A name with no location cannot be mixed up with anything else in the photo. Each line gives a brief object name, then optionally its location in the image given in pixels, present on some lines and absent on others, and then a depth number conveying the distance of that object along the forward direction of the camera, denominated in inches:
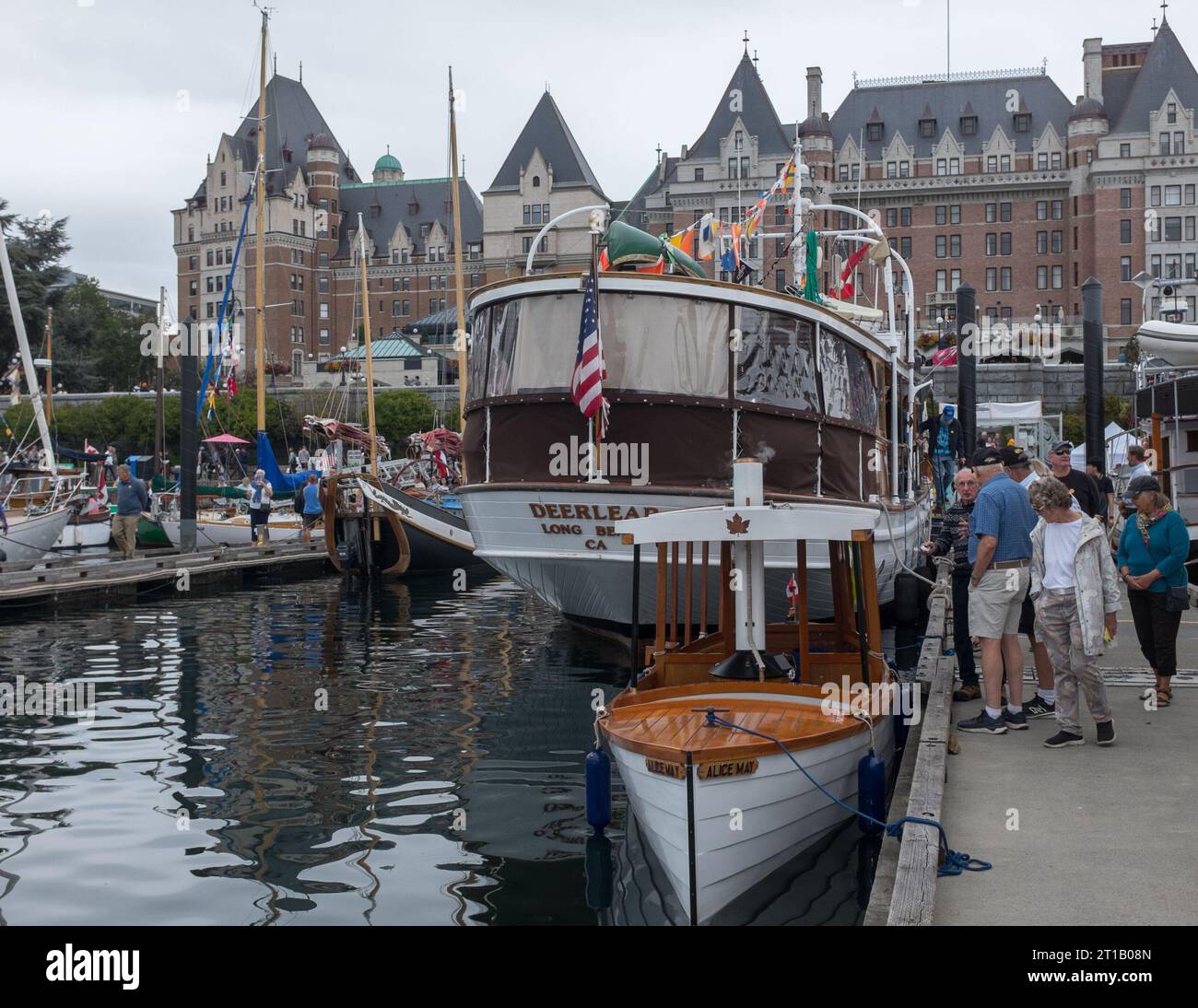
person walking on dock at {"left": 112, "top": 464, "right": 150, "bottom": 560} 1269.7
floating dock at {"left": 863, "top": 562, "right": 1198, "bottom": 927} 248.8
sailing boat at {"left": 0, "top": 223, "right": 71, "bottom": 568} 1333.7
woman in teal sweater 427.8
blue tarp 1456.7
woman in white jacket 370.0
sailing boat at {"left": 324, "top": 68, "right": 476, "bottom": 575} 1279.5
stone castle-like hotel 3794.3
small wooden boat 306.3
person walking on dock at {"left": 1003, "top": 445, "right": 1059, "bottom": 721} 426.0
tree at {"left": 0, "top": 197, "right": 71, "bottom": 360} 2405.3
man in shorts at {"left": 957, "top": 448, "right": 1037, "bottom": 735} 397.7
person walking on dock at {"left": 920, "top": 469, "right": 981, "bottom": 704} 448.8
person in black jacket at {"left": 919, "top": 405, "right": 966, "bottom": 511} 1144.8
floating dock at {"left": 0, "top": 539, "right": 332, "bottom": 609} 959.0
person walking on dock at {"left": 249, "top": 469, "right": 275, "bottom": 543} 1436.6
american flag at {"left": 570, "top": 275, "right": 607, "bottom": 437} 587.5
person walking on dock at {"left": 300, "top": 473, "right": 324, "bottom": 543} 1529.3
